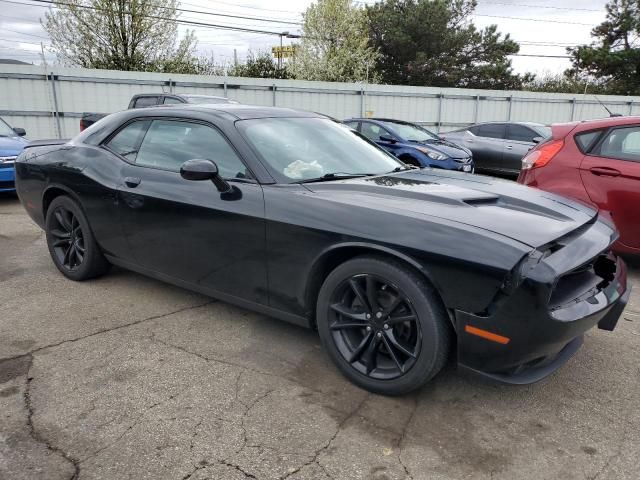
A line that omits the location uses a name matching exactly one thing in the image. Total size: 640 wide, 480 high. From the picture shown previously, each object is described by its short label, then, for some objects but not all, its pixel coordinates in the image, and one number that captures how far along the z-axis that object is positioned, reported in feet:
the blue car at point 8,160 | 25.70
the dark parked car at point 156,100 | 32.24
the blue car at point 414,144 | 32.37
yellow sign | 118.11
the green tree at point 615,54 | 118.62
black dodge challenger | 7.73
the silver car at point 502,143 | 37.17
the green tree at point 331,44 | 109.09
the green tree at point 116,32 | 72.02
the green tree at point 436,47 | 127.97
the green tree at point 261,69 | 119.32
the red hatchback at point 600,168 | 14.79
